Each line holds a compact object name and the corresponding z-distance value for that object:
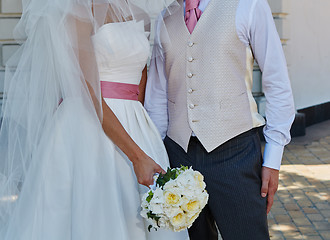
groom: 2.35
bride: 2.28
